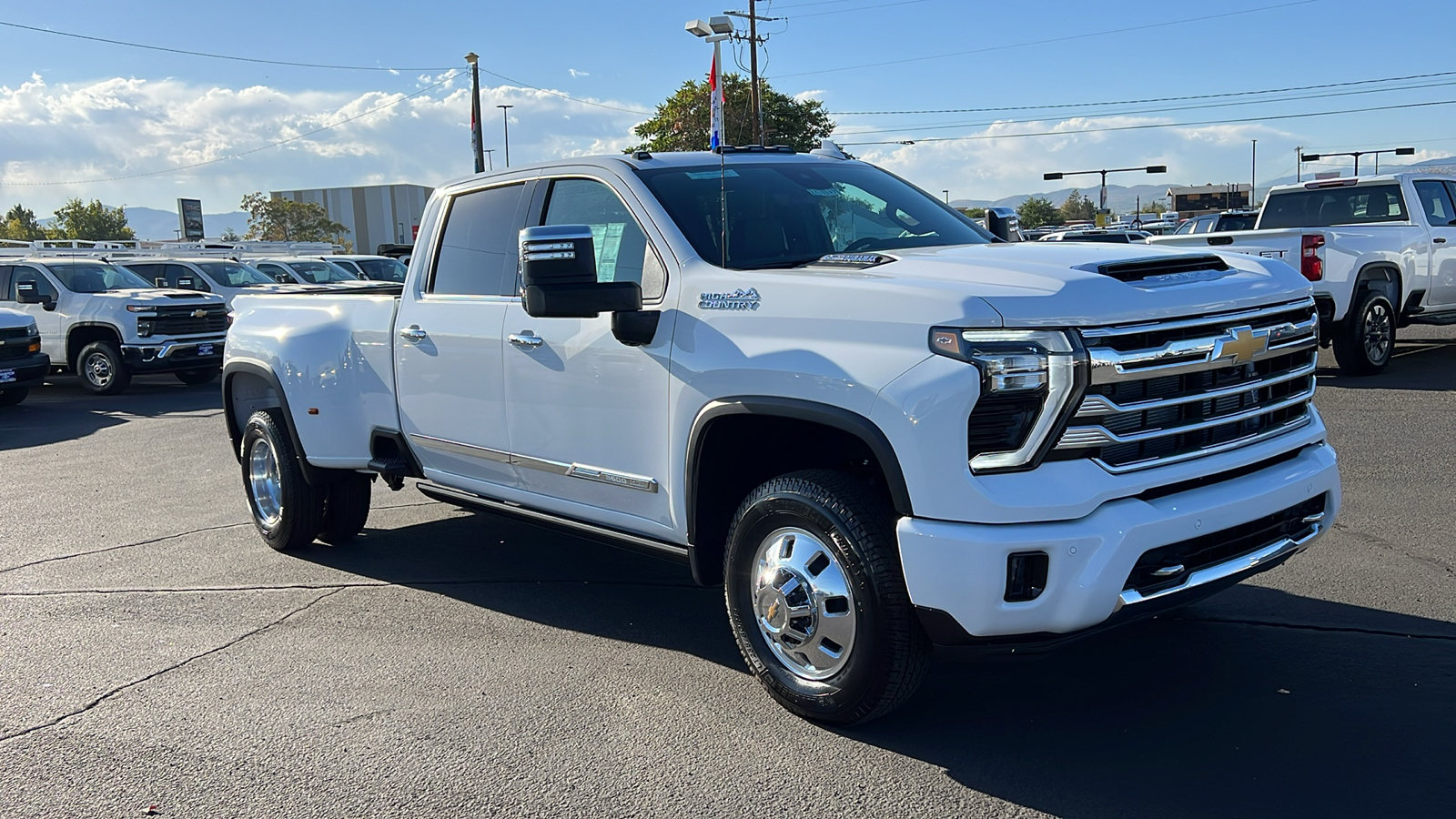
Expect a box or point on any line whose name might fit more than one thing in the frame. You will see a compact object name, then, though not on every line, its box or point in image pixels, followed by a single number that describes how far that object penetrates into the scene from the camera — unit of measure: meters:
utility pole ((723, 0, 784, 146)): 33.53
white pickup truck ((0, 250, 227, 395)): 16.52
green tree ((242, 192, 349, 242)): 81.88
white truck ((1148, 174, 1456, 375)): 11.73
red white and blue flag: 18.20
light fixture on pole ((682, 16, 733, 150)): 19.66
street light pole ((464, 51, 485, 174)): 38.78
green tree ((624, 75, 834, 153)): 43.94
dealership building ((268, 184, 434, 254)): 105.94
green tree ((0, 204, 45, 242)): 98.00
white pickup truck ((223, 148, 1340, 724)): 3.41
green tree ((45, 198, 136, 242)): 100.75
